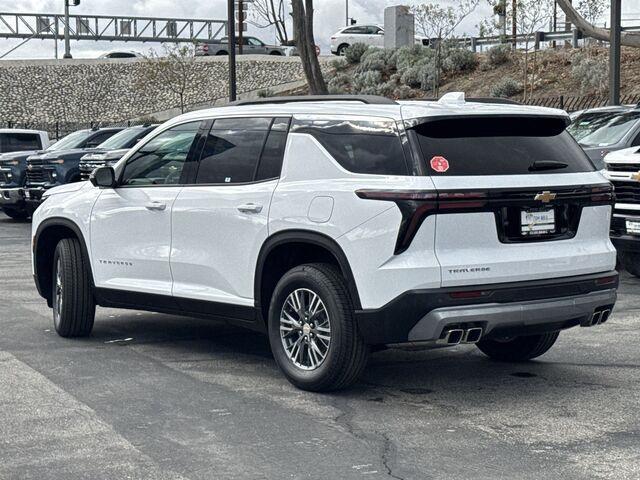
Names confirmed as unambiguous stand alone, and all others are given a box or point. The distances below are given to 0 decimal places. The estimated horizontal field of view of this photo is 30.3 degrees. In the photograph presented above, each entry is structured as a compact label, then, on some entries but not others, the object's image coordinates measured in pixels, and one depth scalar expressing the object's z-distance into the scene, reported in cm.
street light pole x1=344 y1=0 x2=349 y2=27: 10712
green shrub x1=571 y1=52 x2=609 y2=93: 3691
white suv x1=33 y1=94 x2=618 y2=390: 680
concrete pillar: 5209
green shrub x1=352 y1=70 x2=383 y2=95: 4693
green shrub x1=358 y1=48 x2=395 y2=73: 4903
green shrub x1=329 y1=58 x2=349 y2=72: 5384
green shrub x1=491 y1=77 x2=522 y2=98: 3966
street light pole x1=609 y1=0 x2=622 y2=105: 2123
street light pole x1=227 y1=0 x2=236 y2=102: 3098
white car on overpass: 5872
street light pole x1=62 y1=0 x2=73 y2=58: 7119
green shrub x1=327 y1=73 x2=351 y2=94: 5009
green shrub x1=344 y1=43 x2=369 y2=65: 5397
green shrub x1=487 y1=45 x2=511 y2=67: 4469
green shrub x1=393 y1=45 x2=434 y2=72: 4660
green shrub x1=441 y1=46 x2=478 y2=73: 4519
